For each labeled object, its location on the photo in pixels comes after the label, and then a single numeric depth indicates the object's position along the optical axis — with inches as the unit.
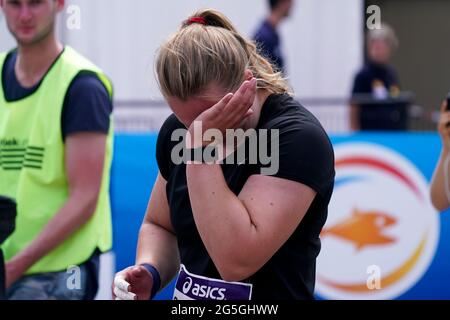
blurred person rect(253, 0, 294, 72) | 535.2
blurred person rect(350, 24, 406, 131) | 541.6
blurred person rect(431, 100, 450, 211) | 285.3
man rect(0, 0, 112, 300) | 272.4
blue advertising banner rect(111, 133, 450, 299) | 366.6
